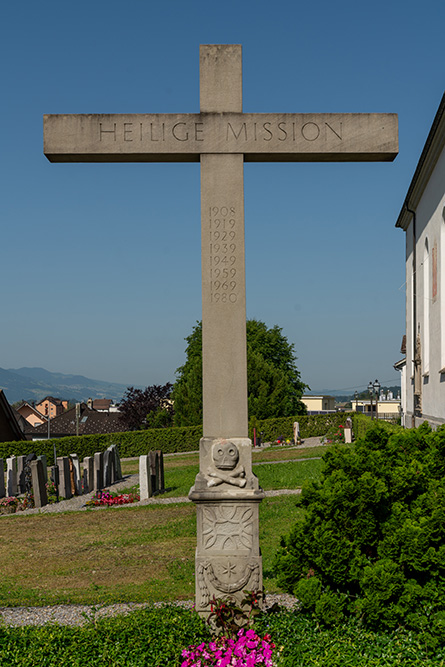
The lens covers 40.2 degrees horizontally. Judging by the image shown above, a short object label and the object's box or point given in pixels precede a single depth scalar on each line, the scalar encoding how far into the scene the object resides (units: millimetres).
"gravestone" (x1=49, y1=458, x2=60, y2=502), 18280
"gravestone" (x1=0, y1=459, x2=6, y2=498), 19195
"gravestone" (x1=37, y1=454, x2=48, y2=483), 17478
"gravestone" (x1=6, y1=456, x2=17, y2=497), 20531
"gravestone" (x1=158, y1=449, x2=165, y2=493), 18500
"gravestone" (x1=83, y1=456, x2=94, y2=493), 20328
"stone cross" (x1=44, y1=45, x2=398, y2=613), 5445
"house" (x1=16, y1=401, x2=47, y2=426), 127269
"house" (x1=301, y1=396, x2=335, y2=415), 126481
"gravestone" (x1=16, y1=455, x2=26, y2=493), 21438
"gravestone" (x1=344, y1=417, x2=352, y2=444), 31891
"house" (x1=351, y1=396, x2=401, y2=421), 112356
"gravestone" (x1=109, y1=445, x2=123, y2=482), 23125
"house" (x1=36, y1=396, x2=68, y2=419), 142950
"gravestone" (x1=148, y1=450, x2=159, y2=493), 17938
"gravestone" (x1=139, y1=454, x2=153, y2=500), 17000
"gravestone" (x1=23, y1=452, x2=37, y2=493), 20547
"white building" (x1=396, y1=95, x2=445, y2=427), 20438
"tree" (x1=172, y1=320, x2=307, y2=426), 42969
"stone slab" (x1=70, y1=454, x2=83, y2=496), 19812
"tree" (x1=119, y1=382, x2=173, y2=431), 58256
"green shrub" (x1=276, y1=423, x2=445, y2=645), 4832
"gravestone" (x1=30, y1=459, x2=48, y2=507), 16969
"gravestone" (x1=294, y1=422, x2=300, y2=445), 36744
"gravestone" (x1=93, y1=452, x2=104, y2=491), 20656
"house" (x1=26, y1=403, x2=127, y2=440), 67562
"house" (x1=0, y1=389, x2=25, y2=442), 31250
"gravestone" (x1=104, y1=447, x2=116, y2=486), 21703
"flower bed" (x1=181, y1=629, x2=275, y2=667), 4434
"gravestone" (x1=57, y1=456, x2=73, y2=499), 18594
